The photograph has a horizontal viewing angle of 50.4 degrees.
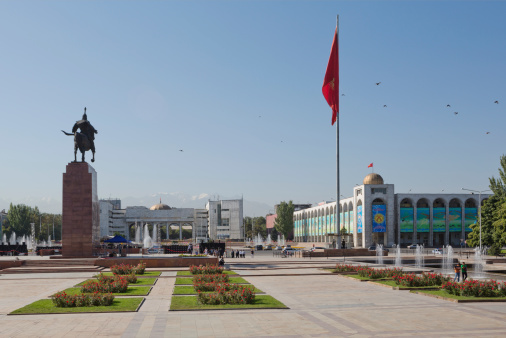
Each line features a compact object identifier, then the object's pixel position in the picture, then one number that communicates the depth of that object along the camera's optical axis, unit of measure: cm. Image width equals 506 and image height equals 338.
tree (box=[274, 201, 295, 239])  13925
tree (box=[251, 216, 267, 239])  19322
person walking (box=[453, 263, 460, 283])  2905
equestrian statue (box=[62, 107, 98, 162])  4519
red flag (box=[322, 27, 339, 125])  5019
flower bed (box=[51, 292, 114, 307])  2020
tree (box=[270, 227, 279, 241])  16562
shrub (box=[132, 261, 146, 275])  3597
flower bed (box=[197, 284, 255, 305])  2095
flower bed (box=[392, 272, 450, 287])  2695
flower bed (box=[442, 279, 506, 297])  2255
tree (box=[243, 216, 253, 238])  18818
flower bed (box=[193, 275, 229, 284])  2802
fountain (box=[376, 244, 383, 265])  5311
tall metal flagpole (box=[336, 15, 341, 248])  5264
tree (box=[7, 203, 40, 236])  12112
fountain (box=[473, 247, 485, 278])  3875
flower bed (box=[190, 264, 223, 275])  3538
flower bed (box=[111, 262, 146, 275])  3369
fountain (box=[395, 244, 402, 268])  4711
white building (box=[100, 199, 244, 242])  17838
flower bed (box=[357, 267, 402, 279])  3160
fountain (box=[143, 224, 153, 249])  10256
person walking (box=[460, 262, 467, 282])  2906
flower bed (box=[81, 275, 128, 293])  2397
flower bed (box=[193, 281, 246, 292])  2519
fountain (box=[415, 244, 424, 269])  4616
